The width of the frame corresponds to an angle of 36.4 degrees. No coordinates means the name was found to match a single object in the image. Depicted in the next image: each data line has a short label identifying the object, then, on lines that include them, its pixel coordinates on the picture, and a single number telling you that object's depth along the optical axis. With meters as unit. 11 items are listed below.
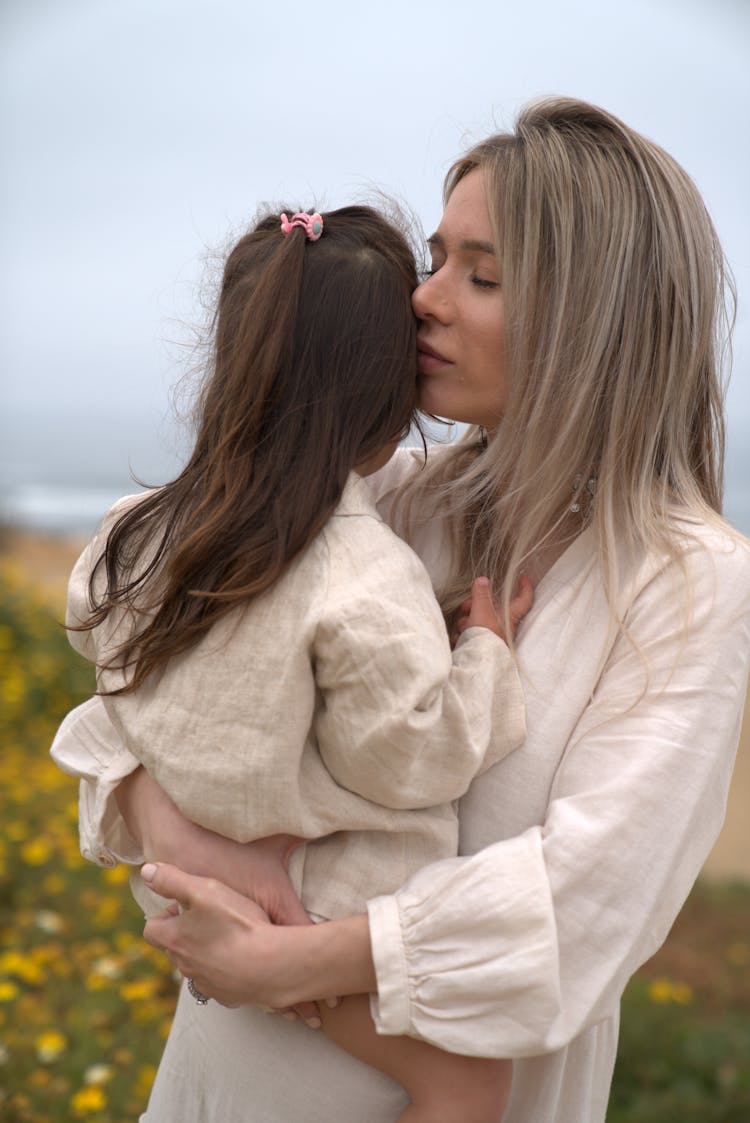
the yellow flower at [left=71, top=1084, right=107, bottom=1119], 2.63
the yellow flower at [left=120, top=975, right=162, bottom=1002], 3.02
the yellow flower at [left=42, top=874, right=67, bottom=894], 3.61
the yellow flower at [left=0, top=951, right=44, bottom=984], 3.15
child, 1.53
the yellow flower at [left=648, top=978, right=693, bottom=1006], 3.48
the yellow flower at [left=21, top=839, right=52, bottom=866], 3.65
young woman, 1.53
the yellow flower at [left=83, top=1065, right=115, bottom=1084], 2.73
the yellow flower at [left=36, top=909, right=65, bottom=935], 3.39
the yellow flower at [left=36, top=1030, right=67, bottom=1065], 2.84
